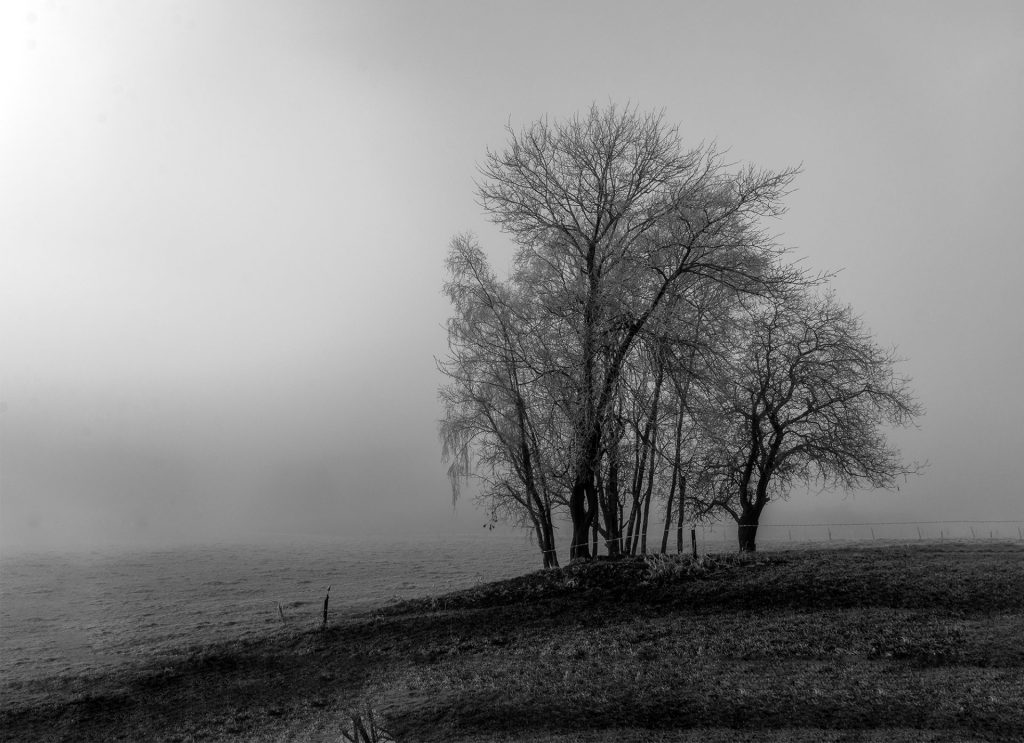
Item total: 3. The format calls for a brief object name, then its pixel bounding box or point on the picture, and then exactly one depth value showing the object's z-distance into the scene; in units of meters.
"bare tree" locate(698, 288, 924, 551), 24.98
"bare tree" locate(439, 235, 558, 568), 21.22
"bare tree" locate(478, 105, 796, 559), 18.66
